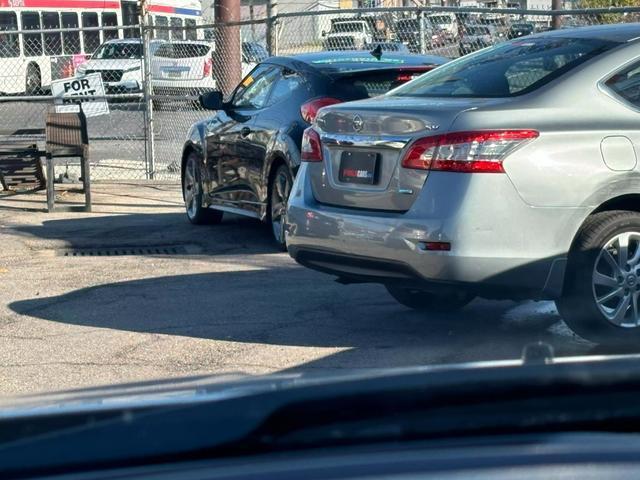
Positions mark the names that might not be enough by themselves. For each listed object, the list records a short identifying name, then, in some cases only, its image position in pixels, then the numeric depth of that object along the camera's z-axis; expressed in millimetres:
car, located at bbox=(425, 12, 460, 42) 15219
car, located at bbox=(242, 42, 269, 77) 22203
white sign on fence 15031
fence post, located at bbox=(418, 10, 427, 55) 13141
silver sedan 5840
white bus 29266
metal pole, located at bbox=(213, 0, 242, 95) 15617
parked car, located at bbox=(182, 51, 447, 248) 8984
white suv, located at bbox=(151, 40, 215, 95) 21609
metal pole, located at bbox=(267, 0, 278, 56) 13797
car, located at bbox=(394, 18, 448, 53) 13577
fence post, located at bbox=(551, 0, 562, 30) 17516
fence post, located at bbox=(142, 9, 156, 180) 14812
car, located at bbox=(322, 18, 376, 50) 17766
